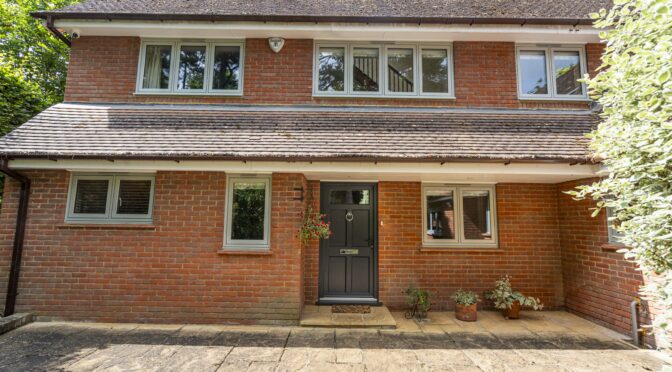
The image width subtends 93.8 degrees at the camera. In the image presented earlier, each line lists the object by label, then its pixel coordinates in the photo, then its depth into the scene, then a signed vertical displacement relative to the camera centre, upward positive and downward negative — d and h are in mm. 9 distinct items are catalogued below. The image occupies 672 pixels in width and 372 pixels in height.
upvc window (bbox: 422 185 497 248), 6293 +198
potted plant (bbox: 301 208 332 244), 5445 -100
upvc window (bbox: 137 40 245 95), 6402 +3145
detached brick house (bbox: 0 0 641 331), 5137 +966
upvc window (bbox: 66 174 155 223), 5426 +369
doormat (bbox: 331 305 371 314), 5656 -1567
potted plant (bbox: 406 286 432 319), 5559 -1364
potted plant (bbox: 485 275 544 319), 5586 -1313
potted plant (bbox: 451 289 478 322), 5469 -1390
